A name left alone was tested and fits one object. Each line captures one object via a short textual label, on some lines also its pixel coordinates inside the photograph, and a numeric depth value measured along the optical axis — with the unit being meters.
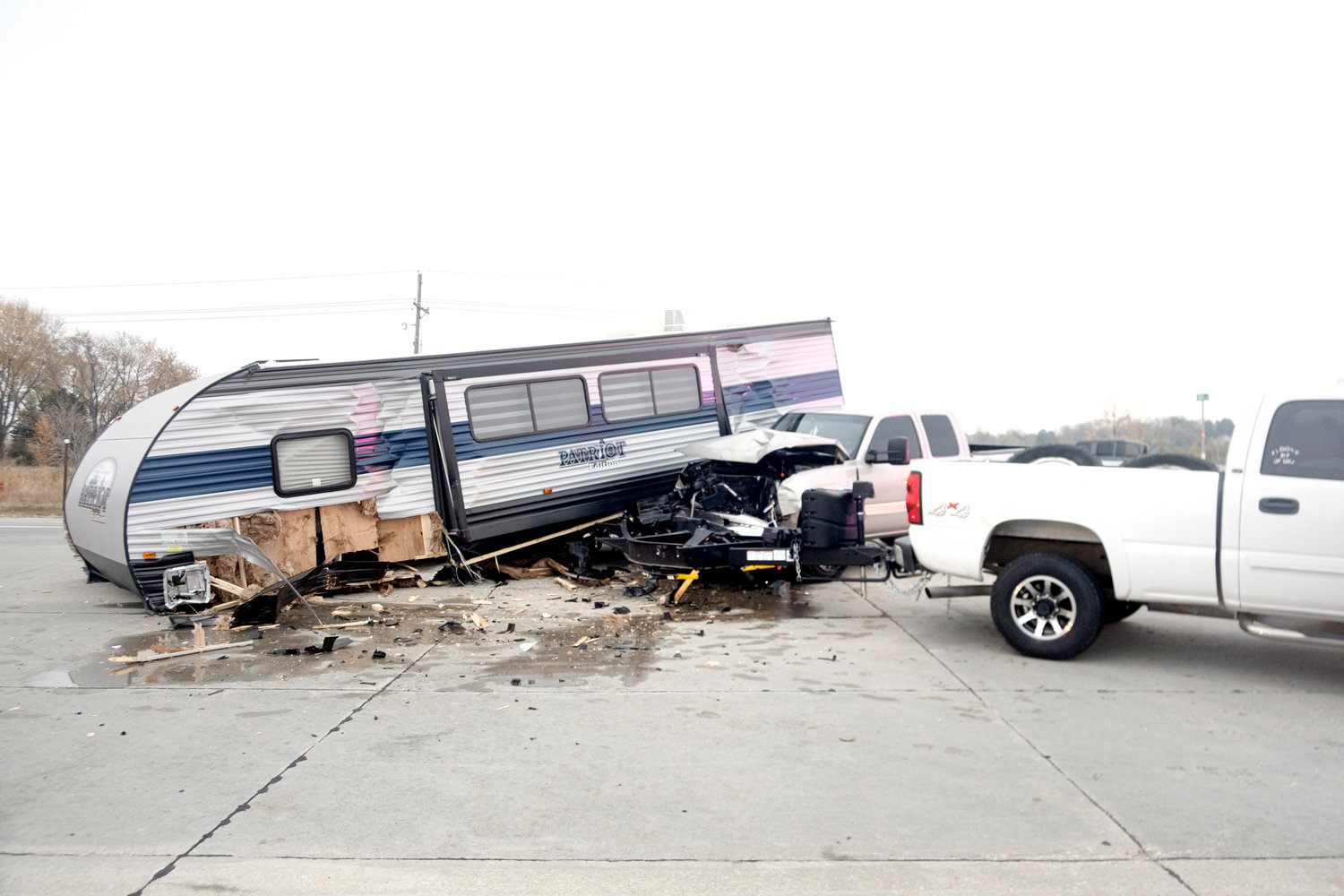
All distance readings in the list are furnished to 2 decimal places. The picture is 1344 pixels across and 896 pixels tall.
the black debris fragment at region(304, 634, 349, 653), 7.81
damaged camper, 9.52
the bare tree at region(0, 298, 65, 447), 41.75
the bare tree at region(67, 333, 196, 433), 41.50
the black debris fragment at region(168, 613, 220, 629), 9.04
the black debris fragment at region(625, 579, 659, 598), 10.33
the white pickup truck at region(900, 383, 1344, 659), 6.22
